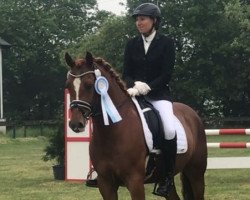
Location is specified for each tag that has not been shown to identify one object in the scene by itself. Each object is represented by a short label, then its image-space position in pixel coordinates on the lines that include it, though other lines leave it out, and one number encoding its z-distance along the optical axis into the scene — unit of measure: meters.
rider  6.09
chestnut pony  5.31
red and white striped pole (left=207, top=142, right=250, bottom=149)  11.32
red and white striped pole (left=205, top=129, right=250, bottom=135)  11.25
